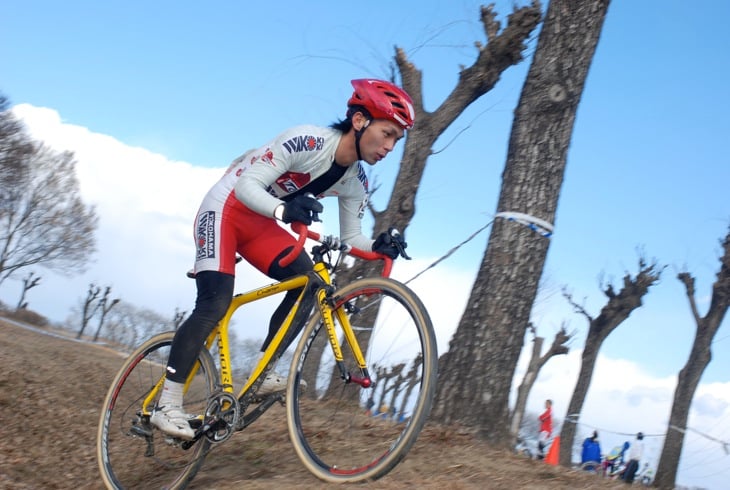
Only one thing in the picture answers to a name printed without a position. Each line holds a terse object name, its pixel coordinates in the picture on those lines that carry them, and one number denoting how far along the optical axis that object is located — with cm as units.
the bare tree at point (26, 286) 5172
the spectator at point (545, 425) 1908
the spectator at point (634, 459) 1780
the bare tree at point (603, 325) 2000
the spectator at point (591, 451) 1908
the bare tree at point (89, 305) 4388
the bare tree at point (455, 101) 1134
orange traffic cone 1939
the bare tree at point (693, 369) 1628
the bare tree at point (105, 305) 4366
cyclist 423
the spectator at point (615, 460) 2159
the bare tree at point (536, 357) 2397
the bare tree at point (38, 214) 4713
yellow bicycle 384
